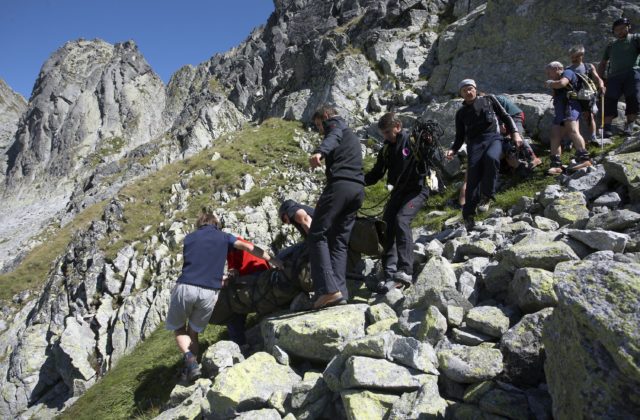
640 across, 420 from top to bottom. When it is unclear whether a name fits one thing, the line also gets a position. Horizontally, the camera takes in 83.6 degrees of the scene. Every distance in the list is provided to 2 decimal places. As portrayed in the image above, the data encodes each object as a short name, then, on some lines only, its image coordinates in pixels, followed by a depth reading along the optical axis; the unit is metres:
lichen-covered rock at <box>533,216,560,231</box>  5.74
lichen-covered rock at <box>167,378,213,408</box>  5.17
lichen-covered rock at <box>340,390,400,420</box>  3.12
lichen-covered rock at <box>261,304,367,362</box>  4.44
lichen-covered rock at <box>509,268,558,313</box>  3.52
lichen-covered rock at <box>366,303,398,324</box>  4.72
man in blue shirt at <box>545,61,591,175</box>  8.24
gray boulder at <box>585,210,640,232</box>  4.57
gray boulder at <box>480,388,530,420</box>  2.63
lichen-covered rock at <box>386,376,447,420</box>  2.85
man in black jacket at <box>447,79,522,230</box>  6.95
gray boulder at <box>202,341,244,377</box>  5.34
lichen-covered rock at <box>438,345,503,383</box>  3.09
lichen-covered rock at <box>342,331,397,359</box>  3.56
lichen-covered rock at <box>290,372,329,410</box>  3.78
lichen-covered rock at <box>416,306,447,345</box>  3.87
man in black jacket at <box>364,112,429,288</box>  5.51
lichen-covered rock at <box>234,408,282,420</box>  3.70
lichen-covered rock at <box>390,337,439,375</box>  3.41
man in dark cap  9.05
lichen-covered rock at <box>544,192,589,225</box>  5.68
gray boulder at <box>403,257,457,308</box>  4.59
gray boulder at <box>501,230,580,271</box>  4.03
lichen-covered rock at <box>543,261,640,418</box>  1.89
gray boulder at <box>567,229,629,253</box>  4.02
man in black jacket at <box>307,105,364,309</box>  5.22
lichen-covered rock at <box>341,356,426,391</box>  3.29
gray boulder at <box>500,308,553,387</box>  3.00
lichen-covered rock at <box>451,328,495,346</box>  3.62
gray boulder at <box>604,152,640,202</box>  5.50
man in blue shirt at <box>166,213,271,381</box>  5.67
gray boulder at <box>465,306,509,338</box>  3.58
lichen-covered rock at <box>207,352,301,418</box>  4.03
